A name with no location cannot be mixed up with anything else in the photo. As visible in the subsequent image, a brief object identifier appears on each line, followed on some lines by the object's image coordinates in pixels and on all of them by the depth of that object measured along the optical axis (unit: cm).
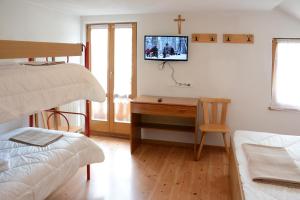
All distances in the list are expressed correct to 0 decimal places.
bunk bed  181
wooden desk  388
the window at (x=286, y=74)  387
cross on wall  412
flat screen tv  415
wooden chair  387
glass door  457
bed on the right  188
